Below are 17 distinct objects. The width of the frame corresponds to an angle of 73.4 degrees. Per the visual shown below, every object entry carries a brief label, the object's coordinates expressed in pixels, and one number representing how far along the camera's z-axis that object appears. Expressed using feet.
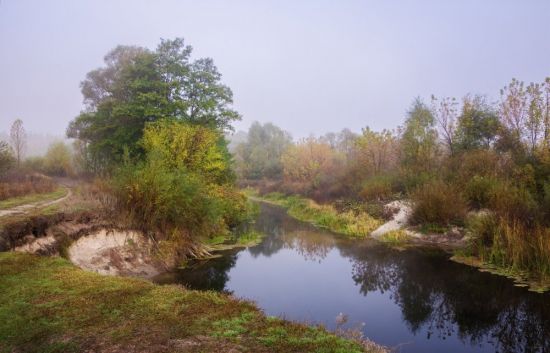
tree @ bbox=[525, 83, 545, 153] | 74.23
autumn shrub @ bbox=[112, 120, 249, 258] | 50.01
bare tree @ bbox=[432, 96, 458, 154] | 95.91
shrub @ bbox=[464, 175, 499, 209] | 66.70
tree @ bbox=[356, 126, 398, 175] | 115.58
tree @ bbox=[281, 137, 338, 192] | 151.33
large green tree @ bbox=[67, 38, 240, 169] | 81.35
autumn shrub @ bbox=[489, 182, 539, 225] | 50.83
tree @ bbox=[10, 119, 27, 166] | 138.82
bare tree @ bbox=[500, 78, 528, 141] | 78.23
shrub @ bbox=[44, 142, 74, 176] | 147.82
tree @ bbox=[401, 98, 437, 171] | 96.78
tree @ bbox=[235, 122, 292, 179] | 221.87
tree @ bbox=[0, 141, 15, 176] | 76.07
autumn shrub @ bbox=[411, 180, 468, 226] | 66.23
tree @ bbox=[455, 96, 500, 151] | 90.68
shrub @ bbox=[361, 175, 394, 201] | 93.50
